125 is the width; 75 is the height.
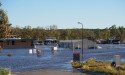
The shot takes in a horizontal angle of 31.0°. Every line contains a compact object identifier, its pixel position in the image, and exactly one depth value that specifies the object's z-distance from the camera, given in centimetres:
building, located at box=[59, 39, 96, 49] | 12100
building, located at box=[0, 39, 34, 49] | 12148
